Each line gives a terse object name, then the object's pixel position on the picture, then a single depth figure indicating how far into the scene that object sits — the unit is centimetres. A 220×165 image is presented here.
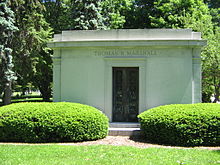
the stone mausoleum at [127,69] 1053
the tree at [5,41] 1543
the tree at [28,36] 1820
